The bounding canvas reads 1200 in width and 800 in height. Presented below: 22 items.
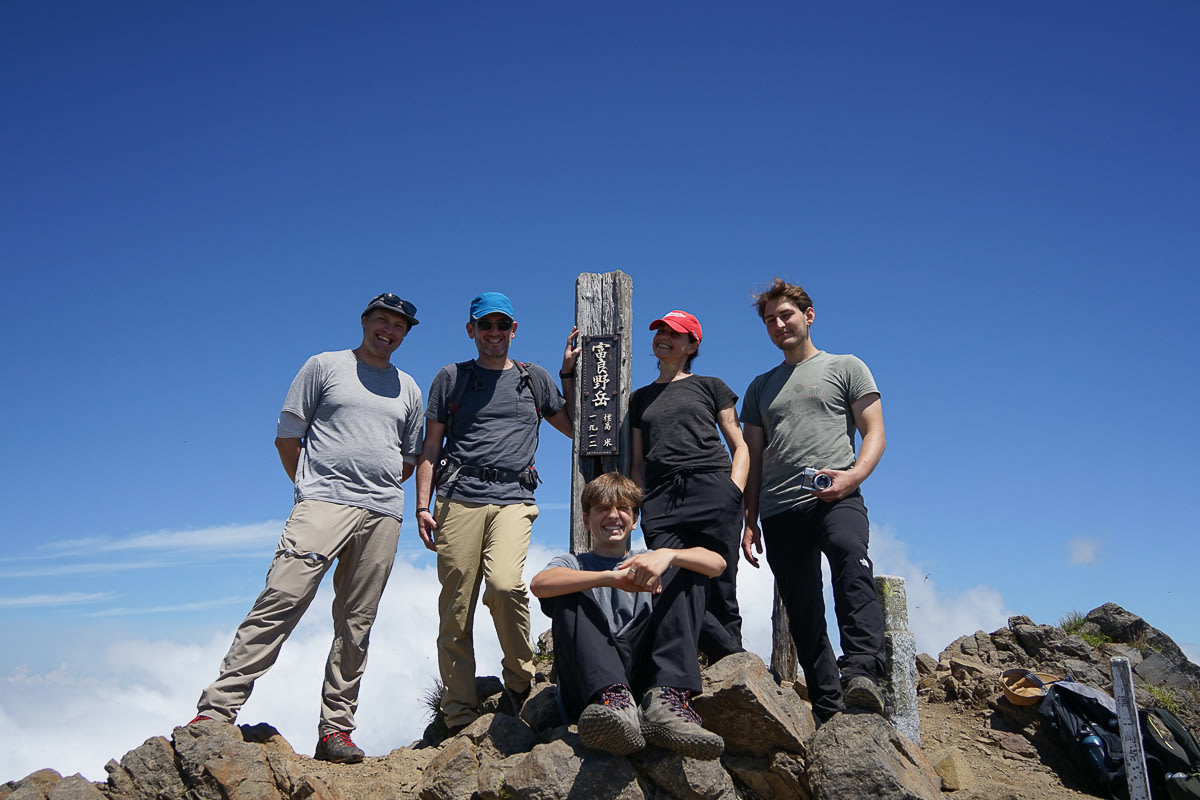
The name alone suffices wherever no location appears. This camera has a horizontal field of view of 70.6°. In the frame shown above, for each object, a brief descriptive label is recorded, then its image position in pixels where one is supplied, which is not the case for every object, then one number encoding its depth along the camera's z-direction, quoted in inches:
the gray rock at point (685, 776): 190.2
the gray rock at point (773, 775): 213.2
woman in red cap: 236.5
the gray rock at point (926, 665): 416.2
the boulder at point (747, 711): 210.4
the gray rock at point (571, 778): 187.0
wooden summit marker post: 291.7
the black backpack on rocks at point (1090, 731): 303.0
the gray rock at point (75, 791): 201.6
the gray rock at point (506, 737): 216.1
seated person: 185.5
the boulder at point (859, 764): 201.6
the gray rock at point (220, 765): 206.4
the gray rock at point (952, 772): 266.8
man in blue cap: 251.4
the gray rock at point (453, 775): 202.4
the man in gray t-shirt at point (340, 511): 234.8
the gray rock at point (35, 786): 202.4
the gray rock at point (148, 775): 209.2
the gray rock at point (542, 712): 223.0
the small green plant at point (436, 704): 297.5
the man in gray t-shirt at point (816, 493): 225.3
